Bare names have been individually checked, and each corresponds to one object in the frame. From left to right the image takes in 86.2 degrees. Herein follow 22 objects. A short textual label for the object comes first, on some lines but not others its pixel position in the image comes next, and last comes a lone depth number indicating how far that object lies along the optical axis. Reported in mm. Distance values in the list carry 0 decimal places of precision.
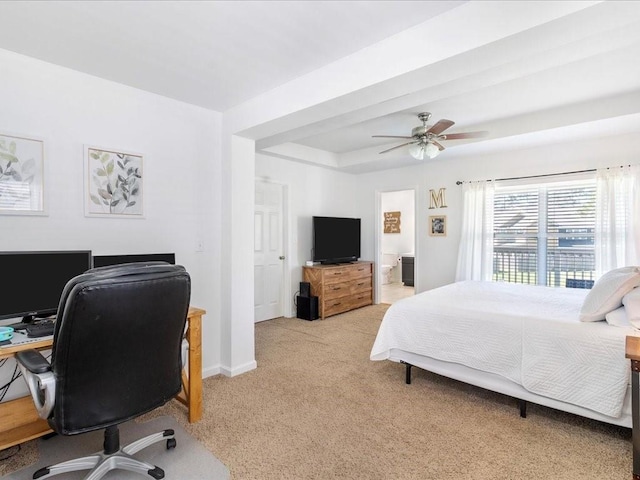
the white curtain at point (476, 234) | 4699
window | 4125
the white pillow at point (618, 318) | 2104
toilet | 8523
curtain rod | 3996
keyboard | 1820
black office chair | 1385
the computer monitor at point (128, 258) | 2331
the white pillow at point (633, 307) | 2053
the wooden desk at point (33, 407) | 1845
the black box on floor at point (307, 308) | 5008
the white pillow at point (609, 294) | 2178
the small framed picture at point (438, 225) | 5172
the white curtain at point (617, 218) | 3684
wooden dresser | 5090
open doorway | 8547
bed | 1991
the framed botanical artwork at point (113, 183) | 2494
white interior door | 4887
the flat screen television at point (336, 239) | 5340
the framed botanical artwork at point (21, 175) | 2146
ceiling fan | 3480
